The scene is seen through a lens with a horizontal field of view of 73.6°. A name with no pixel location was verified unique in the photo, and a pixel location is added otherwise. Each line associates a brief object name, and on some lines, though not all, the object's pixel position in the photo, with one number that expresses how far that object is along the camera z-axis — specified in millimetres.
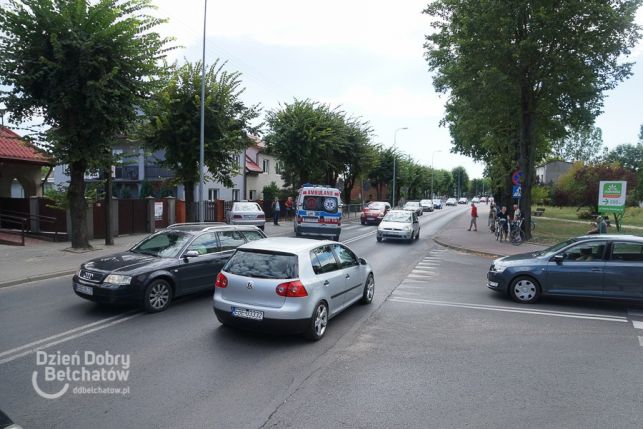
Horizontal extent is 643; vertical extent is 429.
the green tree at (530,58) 17750
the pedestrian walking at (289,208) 33031
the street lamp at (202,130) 18312
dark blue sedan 8664
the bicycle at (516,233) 20484
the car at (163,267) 7430
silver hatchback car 6129
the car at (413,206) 41525
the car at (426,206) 57969
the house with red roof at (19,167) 20812
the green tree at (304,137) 31862
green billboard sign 17141
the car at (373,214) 32812
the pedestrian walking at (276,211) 29172
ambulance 19438
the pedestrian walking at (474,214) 27578
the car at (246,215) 23406
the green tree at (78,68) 13125
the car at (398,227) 20688
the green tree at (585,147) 93438
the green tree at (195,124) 19656
